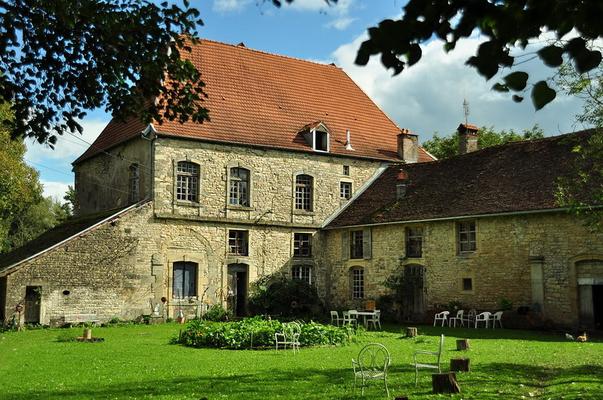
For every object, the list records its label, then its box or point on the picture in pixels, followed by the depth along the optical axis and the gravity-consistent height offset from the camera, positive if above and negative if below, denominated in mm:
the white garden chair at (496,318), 22125 -963
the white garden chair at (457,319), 23275 -1052
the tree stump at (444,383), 9797 -1390
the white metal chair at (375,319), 22531 -1009
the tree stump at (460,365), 11938 -1364
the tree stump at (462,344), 15662 -1295
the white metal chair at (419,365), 10338 -1180
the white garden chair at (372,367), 9641 -1460
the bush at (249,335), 16344 -1138
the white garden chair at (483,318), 22047 -966
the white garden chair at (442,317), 23562 -995
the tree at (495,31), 3363 +1359
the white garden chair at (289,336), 15998 -1128
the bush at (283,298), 26891 -353
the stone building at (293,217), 22266 +2785
